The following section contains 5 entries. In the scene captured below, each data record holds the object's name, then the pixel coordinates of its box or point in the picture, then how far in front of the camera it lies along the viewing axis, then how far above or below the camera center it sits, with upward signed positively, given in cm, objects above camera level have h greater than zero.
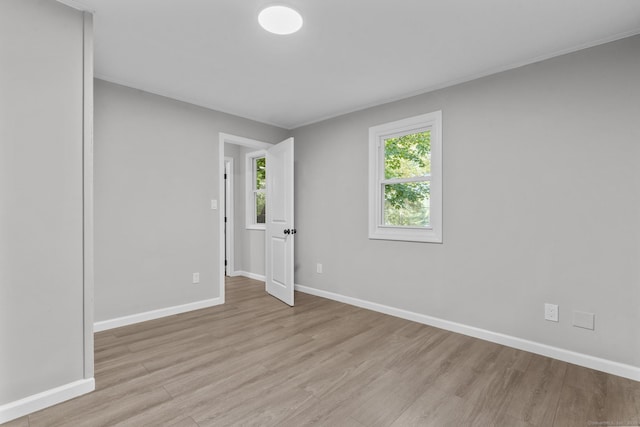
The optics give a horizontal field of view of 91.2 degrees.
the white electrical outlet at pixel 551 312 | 244 -78
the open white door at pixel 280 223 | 385 -13
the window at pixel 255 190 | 544 +40
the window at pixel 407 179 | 314 +36
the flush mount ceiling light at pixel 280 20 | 197 +127
